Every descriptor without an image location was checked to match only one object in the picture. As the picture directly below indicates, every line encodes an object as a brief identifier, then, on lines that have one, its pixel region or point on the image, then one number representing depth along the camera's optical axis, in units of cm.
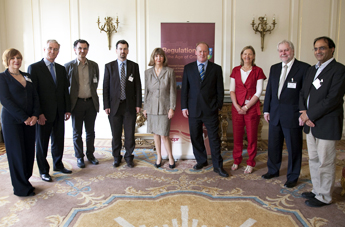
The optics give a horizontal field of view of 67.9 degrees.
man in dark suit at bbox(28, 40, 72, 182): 317
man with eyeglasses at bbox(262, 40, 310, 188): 300
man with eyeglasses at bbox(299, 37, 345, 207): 244
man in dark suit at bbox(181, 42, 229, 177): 344
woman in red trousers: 341
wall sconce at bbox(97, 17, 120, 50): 521
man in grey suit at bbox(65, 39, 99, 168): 364
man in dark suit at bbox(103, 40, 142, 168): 363
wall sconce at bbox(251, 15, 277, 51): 504
